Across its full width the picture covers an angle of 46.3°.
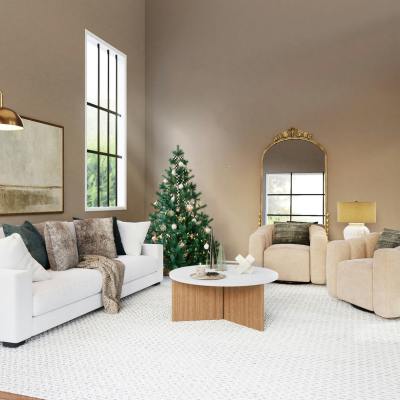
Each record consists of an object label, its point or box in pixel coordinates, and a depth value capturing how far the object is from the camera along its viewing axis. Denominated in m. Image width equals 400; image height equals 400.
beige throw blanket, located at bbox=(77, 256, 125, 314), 4.82
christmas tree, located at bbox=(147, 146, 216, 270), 6.96
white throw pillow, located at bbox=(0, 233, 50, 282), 3.89
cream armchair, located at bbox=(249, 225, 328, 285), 6.35
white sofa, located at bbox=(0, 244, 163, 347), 3.67
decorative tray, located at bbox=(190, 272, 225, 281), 4.46
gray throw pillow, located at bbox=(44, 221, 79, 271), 4.80
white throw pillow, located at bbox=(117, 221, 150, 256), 6.06
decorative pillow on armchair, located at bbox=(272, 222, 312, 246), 6.94
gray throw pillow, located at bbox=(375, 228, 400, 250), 5.14
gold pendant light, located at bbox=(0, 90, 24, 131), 3.94
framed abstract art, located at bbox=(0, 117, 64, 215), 5.23
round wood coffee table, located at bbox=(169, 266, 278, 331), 4.32
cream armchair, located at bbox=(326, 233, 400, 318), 4.57
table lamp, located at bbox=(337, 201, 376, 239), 6.75
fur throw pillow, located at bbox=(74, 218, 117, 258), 5.51
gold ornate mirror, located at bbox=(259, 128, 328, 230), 7.72
